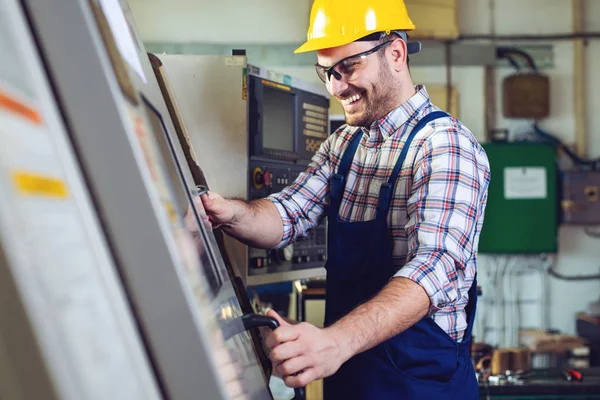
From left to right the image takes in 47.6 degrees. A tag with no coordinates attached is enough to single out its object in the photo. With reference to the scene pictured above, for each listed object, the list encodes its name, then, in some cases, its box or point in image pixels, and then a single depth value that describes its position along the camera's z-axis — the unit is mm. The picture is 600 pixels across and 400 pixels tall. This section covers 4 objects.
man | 1340
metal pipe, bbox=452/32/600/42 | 5289
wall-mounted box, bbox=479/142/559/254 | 4977
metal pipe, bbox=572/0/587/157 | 5262
